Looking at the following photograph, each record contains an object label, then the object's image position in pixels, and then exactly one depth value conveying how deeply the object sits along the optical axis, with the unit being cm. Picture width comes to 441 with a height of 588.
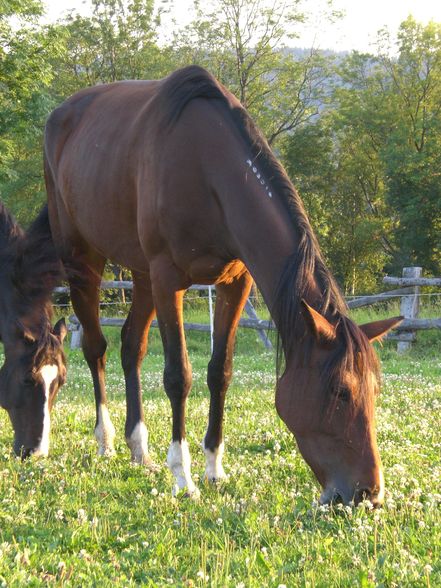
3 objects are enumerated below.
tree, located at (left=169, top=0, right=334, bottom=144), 3625
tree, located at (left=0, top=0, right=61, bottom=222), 2589
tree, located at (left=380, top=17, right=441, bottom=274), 4253
